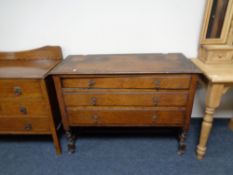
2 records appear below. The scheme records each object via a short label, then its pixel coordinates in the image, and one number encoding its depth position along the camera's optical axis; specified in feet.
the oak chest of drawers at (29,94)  4.44
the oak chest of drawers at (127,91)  4.23
